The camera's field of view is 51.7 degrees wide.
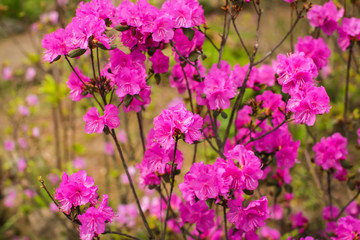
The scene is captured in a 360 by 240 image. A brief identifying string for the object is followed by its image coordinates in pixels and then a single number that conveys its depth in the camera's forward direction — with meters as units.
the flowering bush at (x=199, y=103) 1.23
